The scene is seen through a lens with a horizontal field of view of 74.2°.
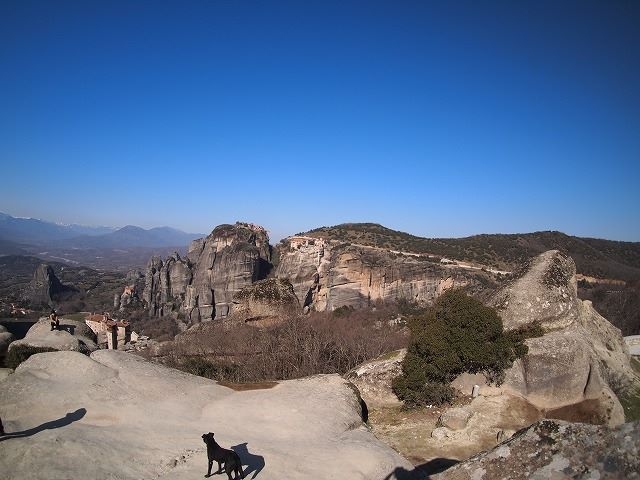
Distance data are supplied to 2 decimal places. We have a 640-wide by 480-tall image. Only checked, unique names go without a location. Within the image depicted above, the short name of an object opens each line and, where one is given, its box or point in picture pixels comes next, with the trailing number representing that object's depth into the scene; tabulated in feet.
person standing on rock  70.45
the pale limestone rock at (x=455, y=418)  46.60
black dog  31.07
